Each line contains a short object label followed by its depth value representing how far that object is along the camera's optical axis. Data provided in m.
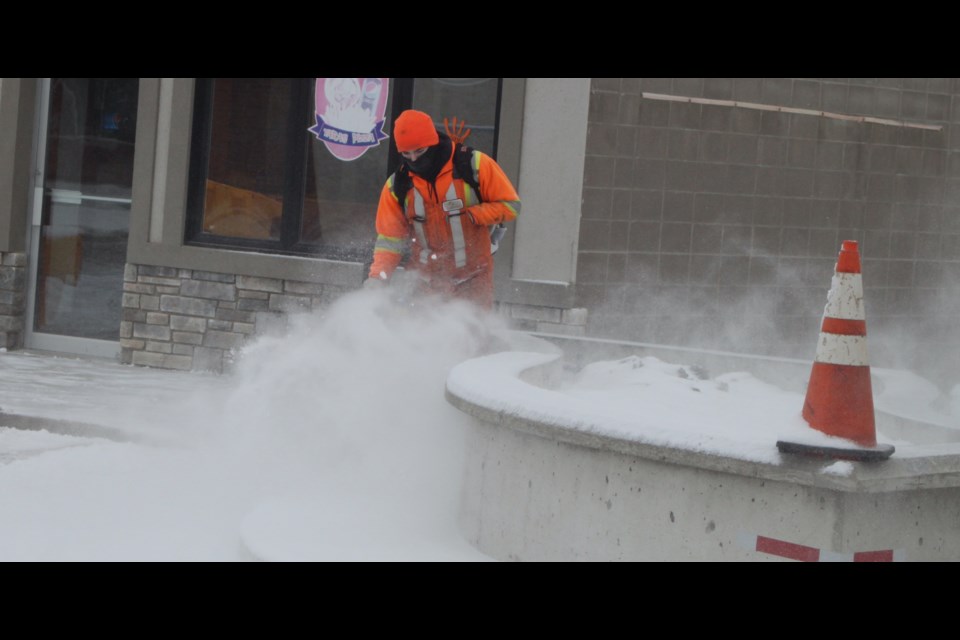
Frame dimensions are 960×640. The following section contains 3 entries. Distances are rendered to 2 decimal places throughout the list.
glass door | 20.11
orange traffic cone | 7.65
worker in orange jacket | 13.45
